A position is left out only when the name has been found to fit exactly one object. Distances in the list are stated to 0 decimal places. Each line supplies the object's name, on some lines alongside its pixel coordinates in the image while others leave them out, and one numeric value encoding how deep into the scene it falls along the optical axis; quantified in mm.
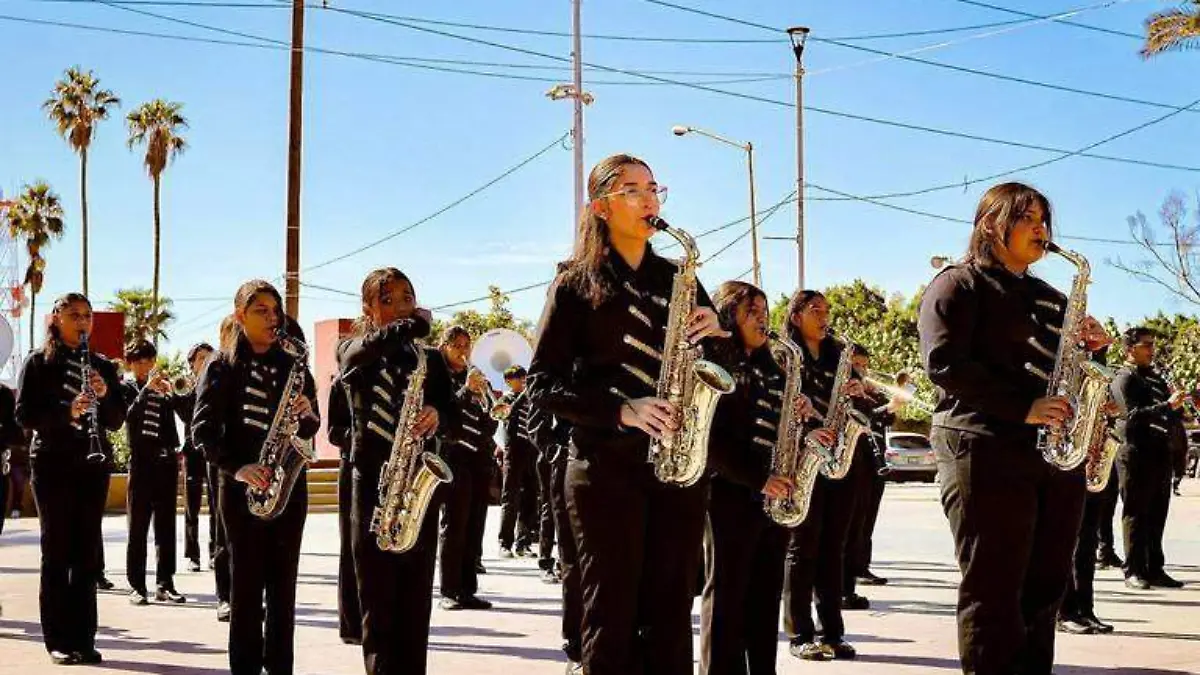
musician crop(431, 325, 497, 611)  12711
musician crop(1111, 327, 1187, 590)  13391
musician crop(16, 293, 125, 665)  9570
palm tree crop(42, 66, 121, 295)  56750
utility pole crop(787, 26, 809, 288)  34750
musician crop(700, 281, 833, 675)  7223
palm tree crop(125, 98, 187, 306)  57409
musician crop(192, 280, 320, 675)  7973
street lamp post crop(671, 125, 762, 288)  44859
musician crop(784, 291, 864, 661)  9320
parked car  42344
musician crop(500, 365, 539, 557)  17125
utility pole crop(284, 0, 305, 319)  24078
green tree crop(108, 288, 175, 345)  62375
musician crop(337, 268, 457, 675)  7434
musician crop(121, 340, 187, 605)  13812
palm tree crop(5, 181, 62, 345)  61031
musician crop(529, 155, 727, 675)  5223
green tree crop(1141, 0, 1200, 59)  29141
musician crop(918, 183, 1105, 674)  6219
